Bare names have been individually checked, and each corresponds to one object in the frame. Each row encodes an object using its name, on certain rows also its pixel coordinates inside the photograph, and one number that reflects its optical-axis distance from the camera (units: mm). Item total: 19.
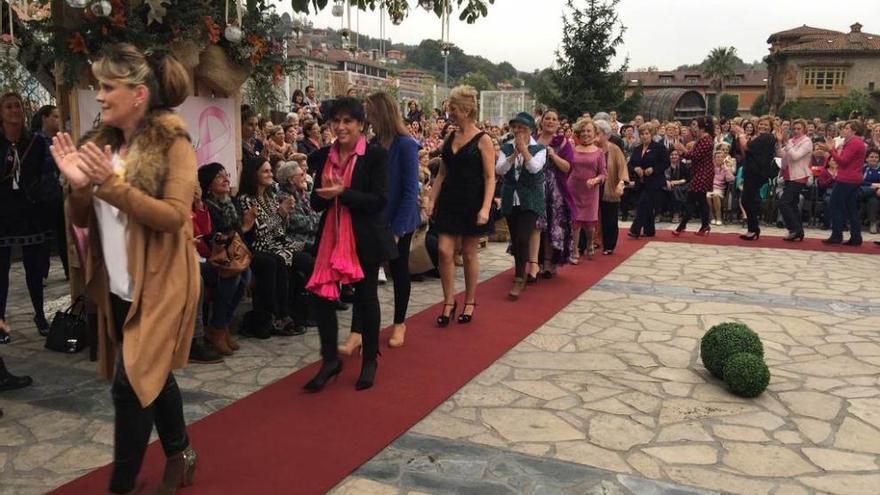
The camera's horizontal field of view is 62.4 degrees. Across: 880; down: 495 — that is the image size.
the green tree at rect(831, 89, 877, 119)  58031
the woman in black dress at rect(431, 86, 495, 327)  5930
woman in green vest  7184
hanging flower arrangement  4953
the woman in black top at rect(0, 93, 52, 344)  5406
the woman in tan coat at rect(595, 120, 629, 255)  9555
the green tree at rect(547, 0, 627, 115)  23266
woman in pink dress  8727
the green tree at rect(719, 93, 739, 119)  90062
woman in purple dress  8234
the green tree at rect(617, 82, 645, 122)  24939
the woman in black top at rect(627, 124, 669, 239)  11086
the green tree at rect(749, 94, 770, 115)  84562
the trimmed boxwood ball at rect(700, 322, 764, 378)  4857
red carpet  3471
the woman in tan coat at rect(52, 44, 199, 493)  2721
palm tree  93062
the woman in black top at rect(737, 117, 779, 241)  11500
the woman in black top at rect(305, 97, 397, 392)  4395
